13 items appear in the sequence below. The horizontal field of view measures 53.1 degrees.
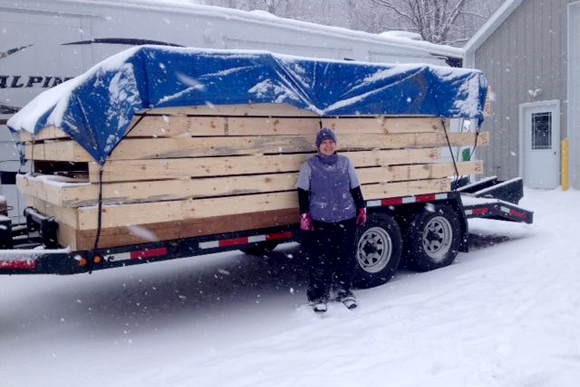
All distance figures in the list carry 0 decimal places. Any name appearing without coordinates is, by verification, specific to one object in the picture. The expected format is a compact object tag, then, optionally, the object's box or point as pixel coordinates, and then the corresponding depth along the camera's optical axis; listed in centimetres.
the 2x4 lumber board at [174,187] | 481
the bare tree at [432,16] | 2808
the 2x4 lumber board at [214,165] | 495
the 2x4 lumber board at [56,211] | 489
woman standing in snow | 576
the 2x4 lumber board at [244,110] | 525
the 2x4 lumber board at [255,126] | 512
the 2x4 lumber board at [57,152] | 477
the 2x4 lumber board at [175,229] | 498
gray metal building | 1323
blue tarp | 478
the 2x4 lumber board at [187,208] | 491
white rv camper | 767
